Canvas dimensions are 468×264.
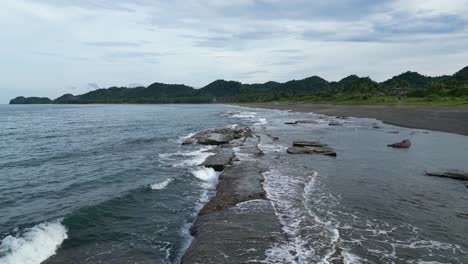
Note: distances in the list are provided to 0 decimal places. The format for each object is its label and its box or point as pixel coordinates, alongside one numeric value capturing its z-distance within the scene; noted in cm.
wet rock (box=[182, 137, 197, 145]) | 4176
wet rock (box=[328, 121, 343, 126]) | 6246
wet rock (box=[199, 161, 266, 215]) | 1780
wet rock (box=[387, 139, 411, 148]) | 3559
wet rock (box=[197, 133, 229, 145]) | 4042
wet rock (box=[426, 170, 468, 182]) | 2325
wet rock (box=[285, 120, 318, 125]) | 6656
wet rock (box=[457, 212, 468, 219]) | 1644
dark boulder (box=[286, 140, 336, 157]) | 3299
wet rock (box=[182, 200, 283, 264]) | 1204
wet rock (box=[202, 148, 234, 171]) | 2728
